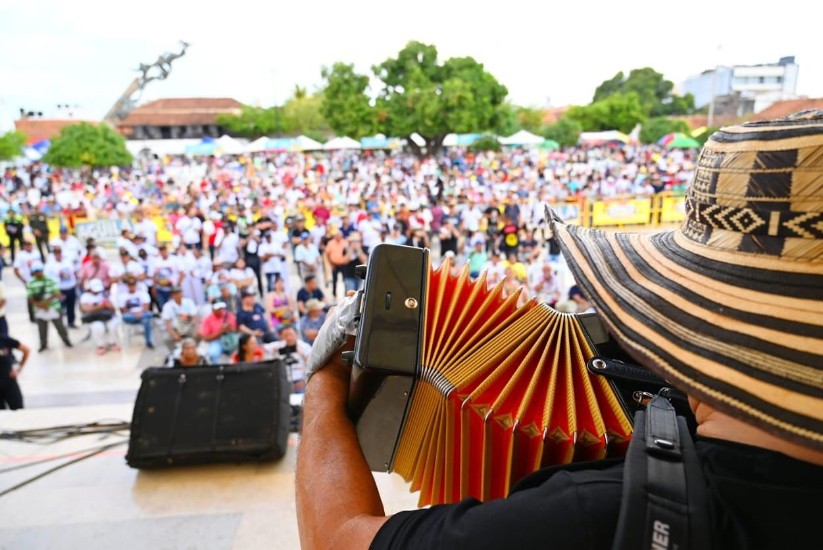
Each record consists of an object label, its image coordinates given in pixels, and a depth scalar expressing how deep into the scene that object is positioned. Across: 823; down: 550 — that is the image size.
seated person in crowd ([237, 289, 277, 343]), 6.95
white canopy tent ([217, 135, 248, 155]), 30.42
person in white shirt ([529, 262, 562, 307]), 8.25
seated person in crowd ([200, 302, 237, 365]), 6.53
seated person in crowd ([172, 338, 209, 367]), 5.71
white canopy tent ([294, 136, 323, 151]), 34.22
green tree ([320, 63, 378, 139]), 34.25
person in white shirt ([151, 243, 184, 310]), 8.70
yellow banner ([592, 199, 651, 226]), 15.16
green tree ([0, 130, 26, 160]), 33.31
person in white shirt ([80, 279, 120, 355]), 7.83
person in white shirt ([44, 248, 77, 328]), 8.59
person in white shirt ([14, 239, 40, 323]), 9.38
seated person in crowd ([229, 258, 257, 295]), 8.44
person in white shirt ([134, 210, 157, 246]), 11.12
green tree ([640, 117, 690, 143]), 40.00
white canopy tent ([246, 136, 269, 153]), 31.45
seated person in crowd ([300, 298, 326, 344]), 6.66
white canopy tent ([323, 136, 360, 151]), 33.66
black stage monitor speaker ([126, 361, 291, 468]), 3.24
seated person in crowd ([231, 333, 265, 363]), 5.82
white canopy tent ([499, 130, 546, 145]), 34.50
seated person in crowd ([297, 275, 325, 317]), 7.65
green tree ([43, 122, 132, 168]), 27.48
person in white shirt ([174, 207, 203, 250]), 11.41
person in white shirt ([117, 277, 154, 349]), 8.14
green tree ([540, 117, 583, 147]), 41.34
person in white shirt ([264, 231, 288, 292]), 9.53
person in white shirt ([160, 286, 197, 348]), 7.56
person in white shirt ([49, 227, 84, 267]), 9.23
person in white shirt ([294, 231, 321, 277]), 10.00
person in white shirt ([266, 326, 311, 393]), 5.74
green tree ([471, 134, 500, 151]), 35.03
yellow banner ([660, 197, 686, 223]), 15.80
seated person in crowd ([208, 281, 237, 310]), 8.08
